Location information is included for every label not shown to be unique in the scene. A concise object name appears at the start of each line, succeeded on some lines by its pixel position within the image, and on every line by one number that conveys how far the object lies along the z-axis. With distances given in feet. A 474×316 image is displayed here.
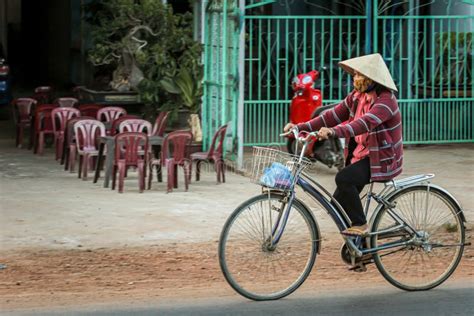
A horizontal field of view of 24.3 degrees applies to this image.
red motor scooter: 46.60
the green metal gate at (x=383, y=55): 52.26
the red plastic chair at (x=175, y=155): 40.65
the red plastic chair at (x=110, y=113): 49.93
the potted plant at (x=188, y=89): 52.75
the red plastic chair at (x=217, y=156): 43.32
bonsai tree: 53.52
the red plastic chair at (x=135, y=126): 44.80
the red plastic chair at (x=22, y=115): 54.13
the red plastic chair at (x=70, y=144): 45.19
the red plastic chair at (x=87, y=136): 44.16
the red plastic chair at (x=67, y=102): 53.83
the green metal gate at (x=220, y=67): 46.85
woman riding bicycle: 24.95
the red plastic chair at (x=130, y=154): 40.40
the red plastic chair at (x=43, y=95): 60.08
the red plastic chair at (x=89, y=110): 51.49
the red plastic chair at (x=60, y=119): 49.19
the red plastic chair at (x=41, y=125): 50.93
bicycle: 24.26
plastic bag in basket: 24.22
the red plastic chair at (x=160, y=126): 45.85
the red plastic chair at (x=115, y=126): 45.52
